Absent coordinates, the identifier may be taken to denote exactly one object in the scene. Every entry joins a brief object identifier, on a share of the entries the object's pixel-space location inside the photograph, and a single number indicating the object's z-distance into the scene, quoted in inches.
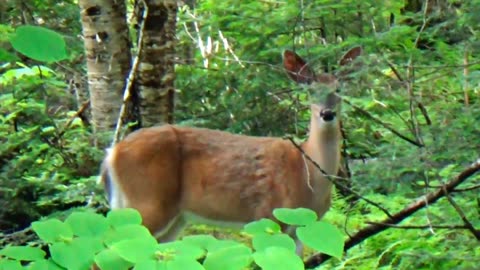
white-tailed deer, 572.4
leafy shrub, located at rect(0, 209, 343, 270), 238.4
